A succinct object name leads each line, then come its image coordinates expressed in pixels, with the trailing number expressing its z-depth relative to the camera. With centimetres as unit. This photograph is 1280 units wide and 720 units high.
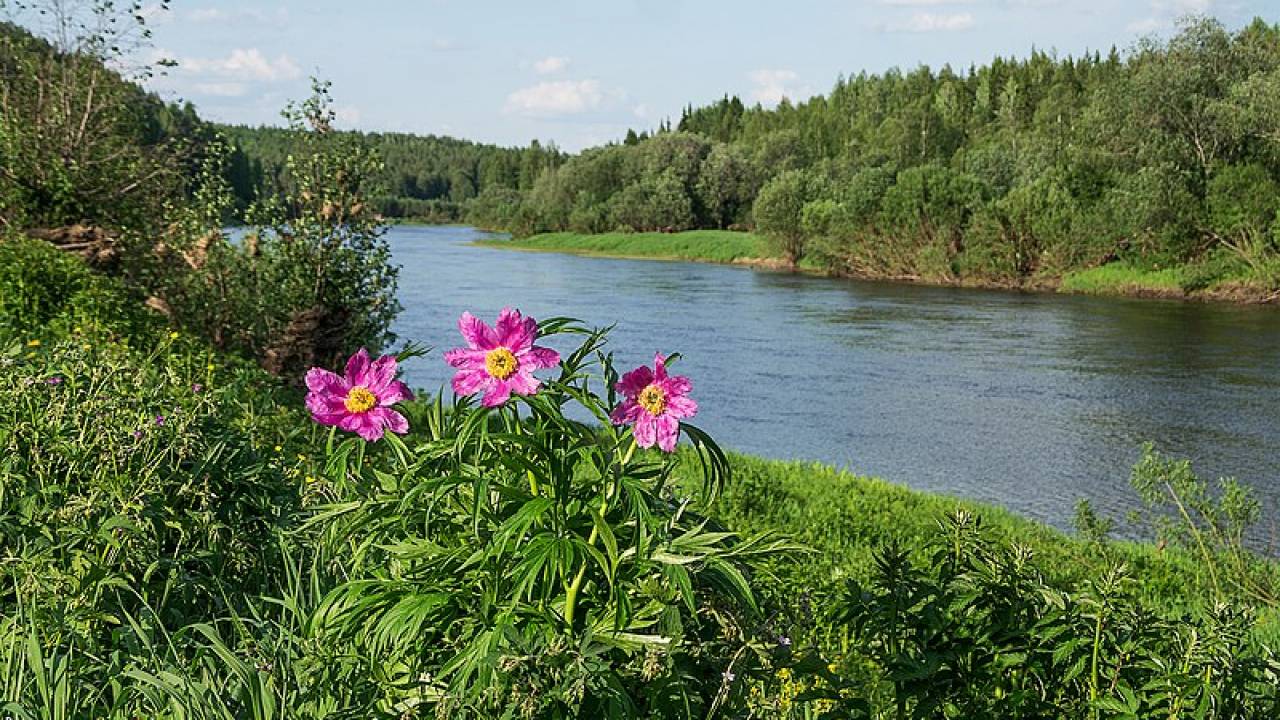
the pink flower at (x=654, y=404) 219
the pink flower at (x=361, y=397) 235
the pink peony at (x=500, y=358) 217
